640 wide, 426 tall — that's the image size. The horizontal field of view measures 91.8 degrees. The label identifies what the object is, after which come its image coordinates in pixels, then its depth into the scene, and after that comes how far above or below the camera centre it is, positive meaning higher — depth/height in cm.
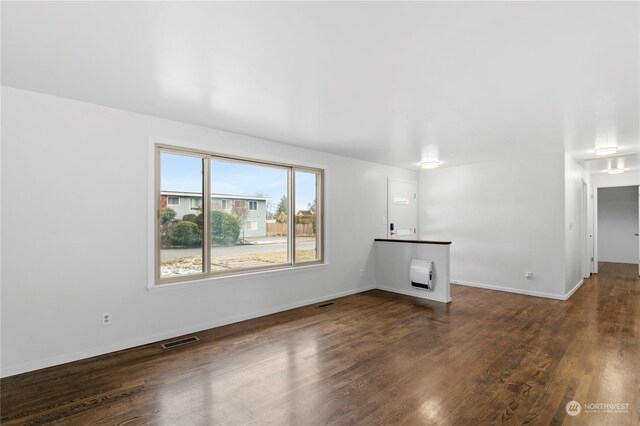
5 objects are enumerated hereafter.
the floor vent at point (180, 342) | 331 -140
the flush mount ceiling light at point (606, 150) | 480 +103
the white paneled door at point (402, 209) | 654 +13
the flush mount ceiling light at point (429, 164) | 593 +99
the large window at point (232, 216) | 365 -1
